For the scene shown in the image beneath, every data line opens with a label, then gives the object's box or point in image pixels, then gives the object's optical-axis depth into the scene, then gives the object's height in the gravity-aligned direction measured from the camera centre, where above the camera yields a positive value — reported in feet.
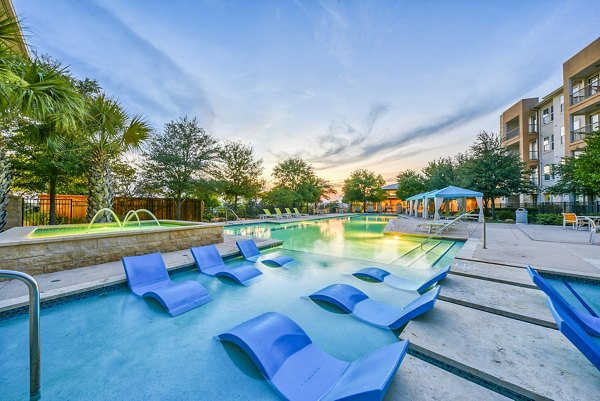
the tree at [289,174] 95.76 +12.87
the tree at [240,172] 63.21 +9.27
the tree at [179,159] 44.62 +9.11
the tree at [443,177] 70.79 +8.54
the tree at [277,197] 77.87 +2.42
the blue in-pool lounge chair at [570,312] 7.62 -3.85
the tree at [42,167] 29.09 +5.05
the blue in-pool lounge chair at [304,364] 5.07 -4.91
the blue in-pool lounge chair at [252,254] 20.99 -4.86
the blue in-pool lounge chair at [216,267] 16.29 -4.98
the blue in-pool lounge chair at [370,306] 9.26 -5.24
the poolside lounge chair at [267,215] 64.56 -3.16
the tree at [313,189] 92.32 +6.38
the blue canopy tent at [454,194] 44.83 +2.11
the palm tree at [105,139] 24.53 +7.59
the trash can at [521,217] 49.96 -2.96
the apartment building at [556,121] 50.80 +22.26
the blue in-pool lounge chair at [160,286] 11.88 -4.86
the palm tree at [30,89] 12.23 +6.87
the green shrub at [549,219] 45.73 -3.17
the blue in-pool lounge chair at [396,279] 13.33 -5.34
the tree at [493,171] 55.26 +8.26
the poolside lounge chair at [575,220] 36.14 -2.72
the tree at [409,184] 87.76 +7.82
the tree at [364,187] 105.81 +7.96
